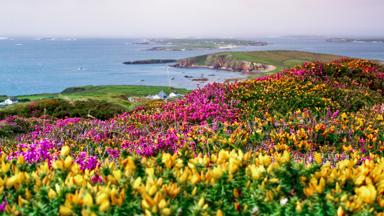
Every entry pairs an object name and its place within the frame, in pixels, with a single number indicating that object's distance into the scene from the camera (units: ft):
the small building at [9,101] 231.71
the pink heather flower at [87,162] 16.02
